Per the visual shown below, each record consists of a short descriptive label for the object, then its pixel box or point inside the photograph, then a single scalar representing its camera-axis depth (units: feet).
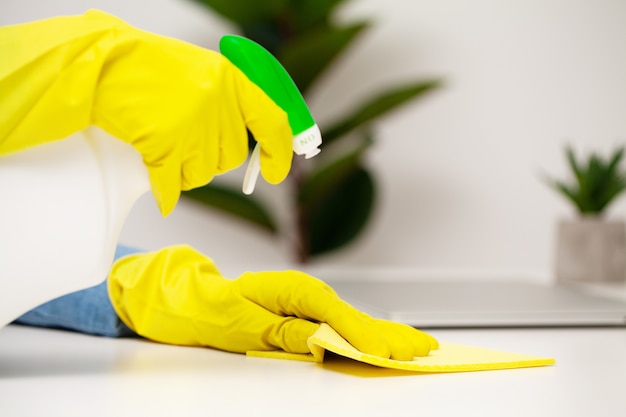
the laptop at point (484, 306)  2.92
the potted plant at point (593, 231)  4.70
